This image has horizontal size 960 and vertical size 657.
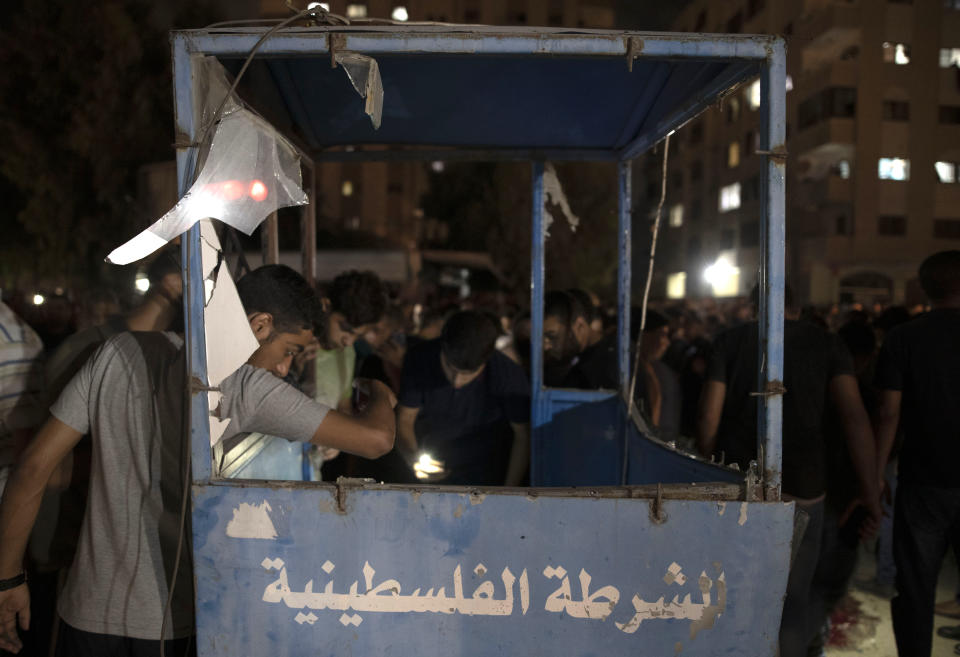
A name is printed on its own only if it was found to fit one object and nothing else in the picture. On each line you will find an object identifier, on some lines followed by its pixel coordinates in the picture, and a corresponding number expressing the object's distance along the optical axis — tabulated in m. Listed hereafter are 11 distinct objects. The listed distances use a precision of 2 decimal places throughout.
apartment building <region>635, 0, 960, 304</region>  26.66
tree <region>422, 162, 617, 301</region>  29.09
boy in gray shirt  2.08
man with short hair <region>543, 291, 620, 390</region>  5.25
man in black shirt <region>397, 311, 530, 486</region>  3.82
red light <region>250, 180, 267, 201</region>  2.18
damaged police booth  2.00
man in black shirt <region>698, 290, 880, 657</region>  3.35
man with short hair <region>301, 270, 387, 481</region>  4.52
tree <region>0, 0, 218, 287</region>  19.38
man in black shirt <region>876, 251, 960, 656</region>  3.27
